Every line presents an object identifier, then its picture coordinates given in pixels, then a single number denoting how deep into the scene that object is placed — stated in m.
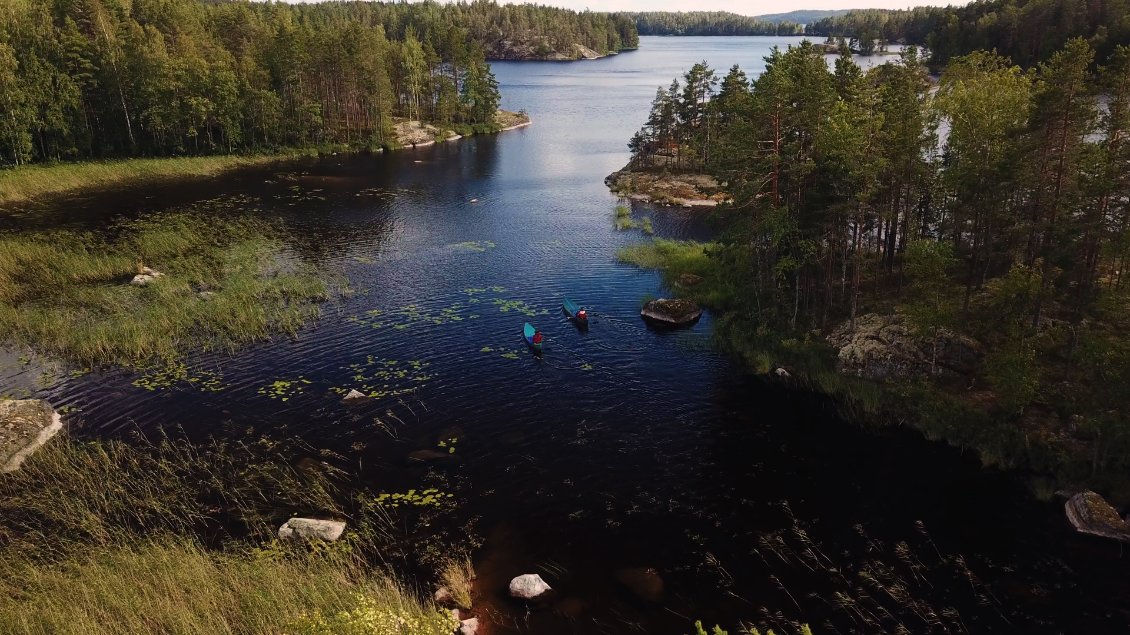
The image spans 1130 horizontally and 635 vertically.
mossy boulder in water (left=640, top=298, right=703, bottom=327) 51.81
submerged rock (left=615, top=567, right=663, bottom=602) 25.30
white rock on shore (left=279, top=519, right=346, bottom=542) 26.95
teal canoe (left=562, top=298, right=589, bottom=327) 50.78
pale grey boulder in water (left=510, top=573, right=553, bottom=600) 24.95
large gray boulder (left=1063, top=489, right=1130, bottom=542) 27.92
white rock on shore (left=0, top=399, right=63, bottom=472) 31.98
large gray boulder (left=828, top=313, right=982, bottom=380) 39.84
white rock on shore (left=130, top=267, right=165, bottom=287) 55.59
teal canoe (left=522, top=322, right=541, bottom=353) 46.31
